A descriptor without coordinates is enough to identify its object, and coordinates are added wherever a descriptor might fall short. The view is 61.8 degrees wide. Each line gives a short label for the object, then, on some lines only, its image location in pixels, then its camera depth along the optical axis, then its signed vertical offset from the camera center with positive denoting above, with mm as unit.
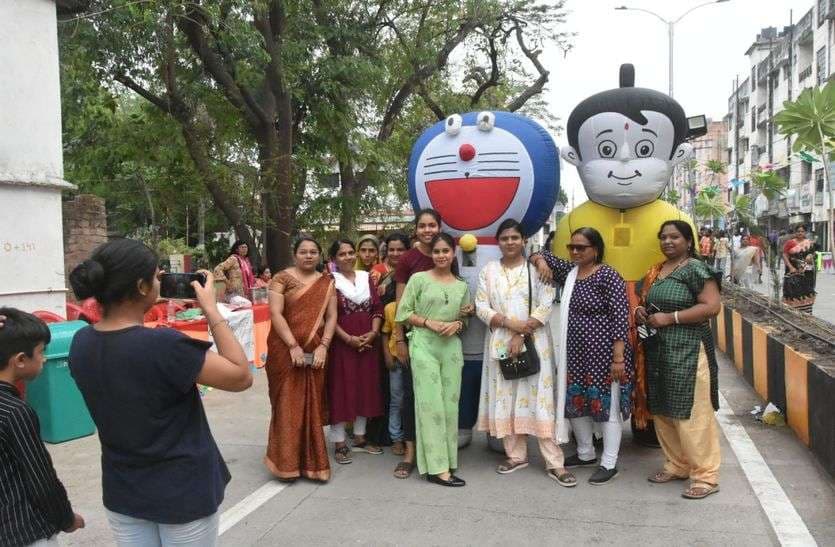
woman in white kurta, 4000 -472
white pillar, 5176 +846
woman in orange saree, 4078 -647
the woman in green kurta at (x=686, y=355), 3766 -546
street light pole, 19611 +6392
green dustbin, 4668 -851
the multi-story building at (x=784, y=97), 29781 +8282
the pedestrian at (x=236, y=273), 8820 -102
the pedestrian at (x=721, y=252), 18266 +74
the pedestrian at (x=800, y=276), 9094 -300
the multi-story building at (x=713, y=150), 56281 +9380
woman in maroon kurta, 4402 -563
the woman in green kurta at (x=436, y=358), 3955 -555
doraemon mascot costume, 4402 +482
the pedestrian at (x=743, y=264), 13656 -206
